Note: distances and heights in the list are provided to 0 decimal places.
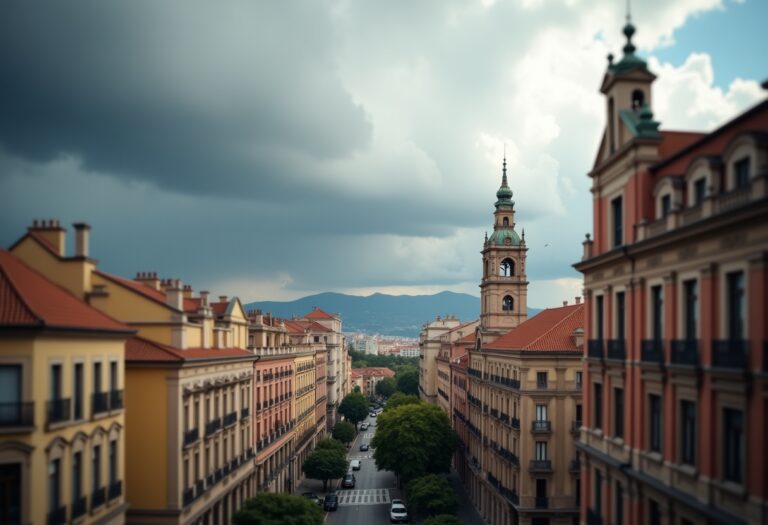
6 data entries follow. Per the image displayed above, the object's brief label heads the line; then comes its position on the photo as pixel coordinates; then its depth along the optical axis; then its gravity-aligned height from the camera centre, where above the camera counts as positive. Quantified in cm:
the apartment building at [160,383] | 3734 -452
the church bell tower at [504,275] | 8906 +368
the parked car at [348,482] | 8594 -2134
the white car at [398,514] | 6725 -1970
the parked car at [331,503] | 7231 -2016
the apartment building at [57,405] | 2575 -402
